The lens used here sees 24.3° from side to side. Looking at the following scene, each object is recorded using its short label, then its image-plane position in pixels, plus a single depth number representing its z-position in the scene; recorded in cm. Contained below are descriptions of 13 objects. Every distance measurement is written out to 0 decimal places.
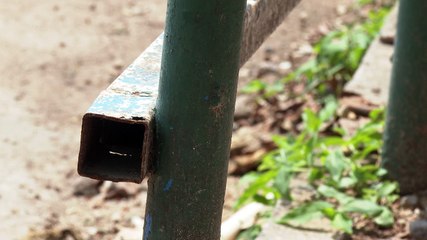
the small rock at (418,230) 312
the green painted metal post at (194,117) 207
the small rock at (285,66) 523
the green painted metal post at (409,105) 320
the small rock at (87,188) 412
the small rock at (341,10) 586
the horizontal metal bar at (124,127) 204
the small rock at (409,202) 329
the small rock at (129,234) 359
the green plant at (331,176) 320
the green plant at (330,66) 471
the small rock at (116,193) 407
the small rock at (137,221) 376
